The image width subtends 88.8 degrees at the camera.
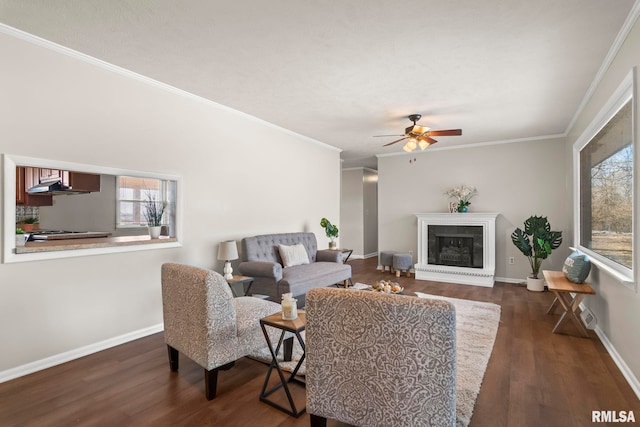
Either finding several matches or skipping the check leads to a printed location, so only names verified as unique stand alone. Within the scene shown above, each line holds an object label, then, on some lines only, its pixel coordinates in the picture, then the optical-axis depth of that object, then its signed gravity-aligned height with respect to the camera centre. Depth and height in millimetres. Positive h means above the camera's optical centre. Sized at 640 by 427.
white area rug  2234 -1246
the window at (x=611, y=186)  2568 +290
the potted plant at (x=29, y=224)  4504 -118
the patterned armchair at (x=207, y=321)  2186 -768
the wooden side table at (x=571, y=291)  3395 -775
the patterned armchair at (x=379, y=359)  1475 -689
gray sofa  4016 -741
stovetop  4151 -258
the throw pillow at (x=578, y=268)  3582 -581
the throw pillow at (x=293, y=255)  4727 -582
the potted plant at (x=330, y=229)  6109 -255
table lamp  3828 -446
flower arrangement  6325 +412
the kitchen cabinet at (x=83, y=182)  4324 +464
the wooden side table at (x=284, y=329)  2074 -821
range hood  4418 +361
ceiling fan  4367 +1083
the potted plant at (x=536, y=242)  5172 -414
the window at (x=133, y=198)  4289 +249
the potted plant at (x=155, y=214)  3672 +19
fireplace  5996 -622
